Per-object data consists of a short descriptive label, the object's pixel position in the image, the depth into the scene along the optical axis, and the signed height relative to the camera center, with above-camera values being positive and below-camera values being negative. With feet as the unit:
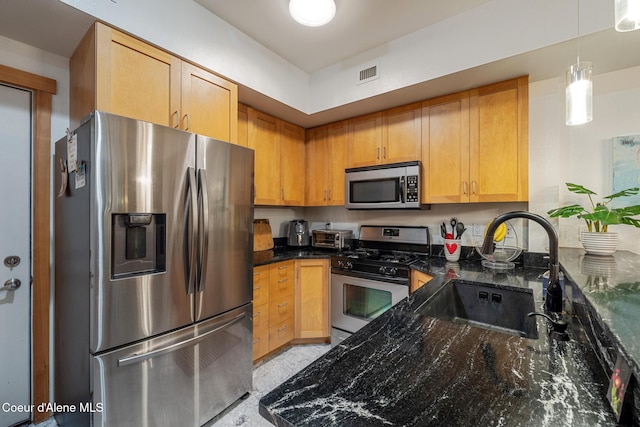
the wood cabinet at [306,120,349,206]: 9.78 +1.81
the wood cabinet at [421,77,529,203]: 6.80 +1.77
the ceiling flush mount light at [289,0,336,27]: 5.48 +4.03
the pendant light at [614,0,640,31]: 3.00 +2.16
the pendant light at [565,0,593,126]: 4.25 +1.85
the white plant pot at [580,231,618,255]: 5.57 -0.61
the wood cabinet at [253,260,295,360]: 7.85 -2.77
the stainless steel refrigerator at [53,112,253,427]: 4.29 -1.07
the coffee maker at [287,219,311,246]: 10.65 -0.77
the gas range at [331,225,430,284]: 7.68 -1.32
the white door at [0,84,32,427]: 5.40 -0.81
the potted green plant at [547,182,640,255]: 5.29 -0.12
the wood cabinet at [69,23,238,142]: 4.92 +2.55
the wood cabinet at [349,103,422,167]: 8.32 +2.41
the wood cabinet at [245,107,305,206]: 8.91 +1.86
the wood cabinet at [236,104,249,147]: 8.38 +2.65
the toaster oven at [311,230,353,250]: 9.78 -0.92
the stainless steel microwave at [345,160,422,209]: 8.05 +0.81
